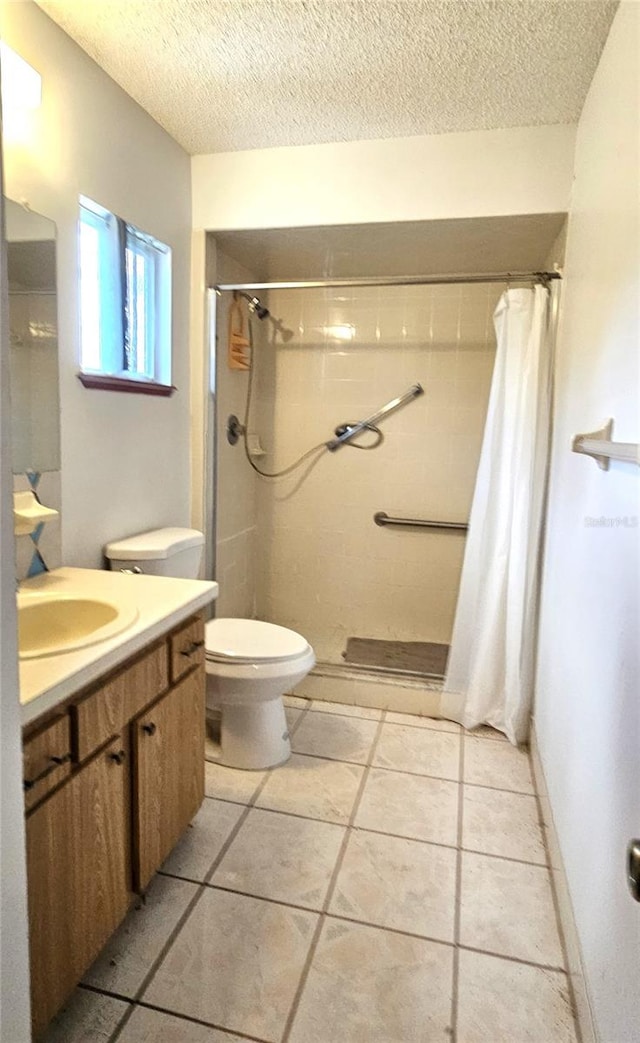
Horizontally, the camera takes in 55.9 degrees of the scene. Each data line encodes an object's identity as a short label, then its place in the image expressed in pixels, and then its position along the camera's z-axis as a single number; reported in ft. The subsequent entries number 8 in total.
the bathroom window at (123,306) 6.21
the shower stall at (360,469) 9.95
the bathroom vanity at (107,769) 3.47
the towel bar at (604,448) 3.02
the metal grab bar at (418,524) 10.19
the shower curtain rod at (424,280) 7.11
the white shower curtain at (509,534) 7.38
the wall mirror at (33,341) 5.00
